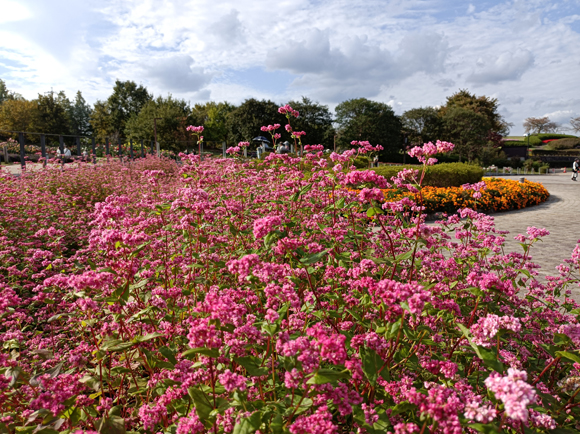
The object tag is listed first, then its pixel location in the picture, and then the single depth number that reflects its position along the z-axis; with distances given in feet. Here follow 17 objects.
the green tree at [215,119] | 208.23
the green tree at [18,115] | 169.07
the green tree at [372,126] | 160.71
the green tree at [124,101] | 215.92
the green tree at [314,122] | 157.99
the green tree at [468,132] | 147.84
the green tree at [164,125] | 138.21
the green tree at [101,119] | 219.00
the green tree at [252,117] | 155.33
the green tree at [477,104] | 194.80
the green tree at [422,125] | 166.76
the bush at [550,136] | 290.29
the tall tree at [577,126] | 226.38
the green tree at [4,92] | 287.36
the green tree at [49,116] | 166.81
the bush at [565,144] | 230.68
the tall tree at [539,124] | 267.18
